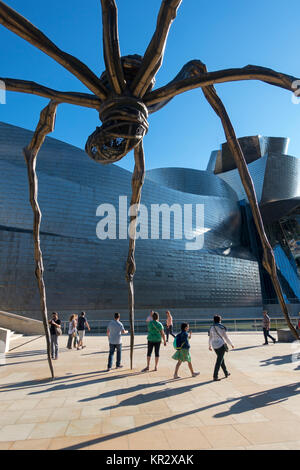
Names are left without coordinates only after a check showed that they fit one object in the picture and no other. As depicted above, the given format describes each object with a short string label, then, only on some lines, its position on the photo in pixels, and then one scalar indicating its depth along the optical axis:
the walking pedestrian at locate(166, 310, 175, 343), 14.56
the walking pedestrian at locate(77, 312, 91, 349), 12.76
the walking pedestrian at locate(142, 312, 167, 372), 7.69
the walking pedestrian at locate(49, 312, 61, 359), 9.87
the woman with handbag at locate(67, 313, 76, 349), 12.45
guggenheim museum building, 29.80
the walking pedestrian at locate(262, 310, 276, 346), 12.75
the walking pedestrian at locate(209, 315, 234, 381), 6.61
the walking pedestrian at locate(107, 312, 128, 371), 7.79
